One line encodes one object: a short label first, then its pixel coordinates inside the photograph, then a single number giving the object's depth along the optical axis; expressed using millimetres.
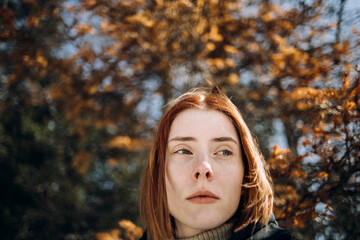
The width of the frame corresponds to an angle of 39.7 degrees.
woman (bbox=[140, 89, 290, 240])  678
